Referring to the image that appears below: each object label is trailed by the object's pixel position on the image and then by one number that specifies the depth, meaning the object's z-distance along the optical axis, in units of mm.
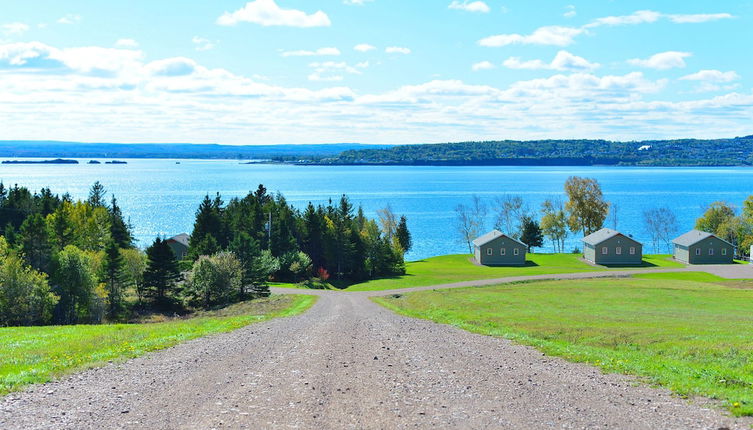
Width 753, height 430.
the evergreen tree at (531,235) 103188
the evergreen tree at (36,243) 56500
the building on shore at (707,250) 81750
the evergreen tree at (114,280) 52562
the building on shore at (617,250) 81125
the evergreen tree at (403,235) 100062
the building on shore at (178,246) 87562
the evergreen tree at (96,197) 107244
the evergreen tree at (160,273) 54375
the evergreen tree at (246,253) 54844
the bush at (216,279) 51656
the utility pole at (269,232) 74625
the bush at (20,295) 43188
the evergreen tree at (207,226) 71612
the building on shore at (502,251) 83062
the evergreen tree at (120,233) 75038
